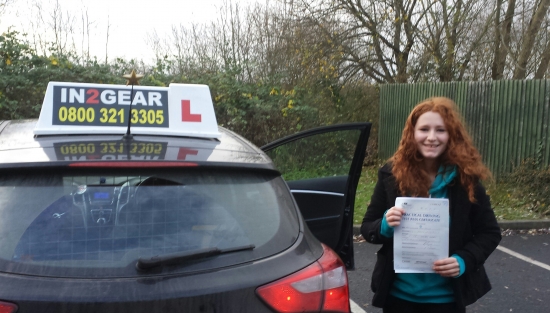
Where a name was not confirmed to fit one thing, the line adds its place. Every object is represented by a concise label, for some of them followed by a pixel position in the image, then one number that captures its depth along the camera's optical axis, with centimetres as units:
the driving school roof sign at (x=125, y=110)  248
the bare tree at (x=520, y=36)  1298
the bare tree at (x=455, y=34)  1442
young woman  243
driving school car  172
